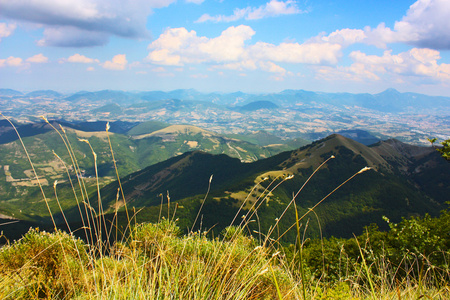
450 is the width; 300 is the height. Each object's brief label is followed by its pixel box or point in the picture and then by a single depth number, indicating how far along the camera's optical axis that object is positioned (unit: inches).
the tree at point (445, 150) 546.8
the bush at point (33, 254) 206.9
